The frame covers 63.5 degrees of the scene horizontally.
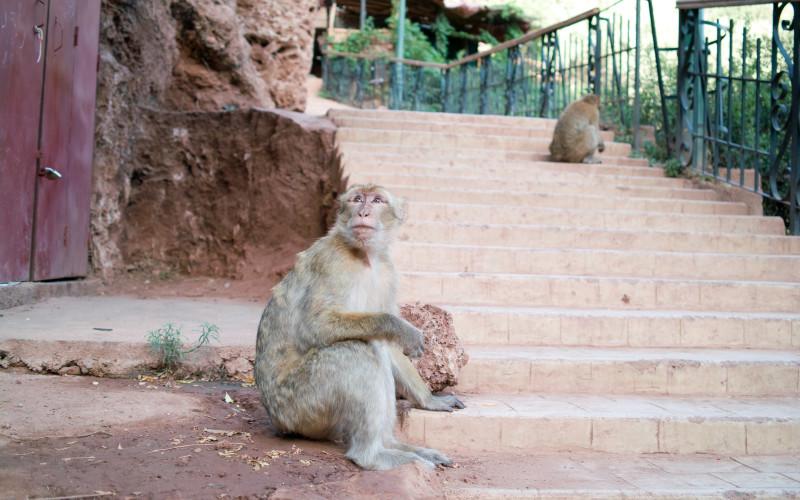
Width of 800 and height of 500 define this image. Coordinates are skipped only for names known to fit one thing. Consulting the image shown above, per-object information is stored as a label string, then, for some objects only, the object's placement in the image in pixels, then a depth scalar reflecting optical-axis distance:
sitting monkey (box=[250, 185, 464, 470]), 3.27
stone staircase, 3.89
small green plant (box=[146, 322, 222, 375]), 4.69
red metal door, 5.92
